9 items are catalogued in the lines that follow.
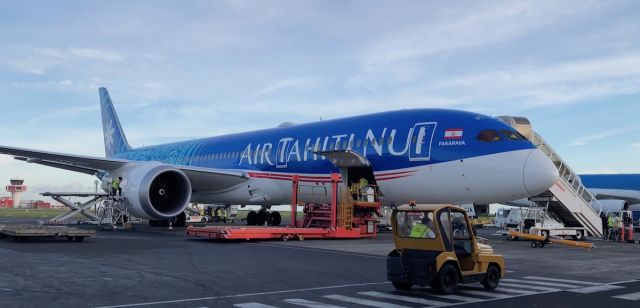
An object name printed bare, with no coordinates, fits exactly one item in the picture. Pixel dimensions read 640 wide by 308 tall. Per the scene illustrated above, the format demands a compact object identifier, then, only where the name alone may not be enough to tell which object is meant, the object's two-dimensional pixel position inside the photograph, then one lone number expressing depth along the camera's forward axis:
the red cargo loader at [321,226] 16.73
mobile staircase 19.70
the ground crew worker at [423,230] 8.46
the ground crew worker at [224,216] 36.73
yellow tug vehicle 8.15
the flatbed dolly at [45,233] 15.55
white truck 18.75
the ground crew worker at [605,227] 24.25
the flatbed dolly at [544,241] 16.67
